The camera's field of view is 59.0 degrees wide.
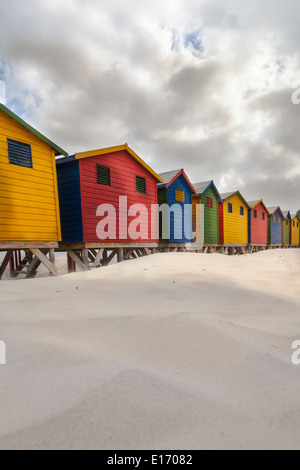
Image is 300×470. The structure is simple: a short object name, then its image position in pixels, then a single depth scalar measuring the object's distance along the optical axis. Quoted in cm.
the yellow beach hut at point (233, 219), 2078
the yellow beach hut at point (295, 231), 4066
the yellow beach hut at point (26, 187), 789
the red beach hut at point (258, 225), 2583
